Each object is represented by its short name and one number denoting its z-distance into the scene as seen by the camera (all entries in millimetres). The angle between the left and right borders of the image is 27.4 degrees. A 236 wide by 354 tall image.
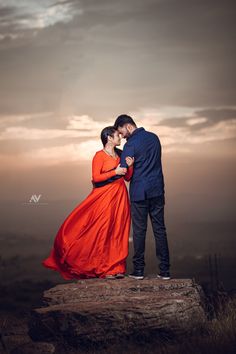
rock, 7379
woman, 8438
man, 7887
